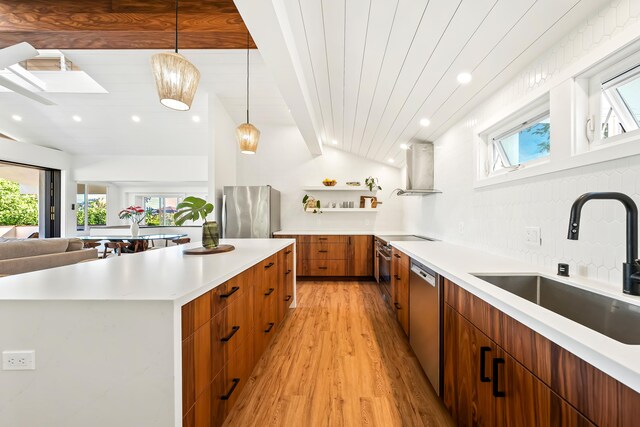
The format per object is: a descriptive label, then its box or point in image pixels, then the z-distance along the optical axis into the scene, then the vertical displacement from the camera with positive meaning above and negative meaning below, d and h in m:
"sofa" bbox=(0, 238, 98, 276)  2.43 -0.46
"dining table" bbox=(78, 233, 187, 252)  5.02 -0.54
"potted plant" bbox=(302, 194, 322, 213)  4.99 +0.20
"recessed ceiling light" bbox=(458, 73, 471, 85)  1.81 +0.98
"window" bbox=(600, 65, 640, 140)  1.08 +0.49
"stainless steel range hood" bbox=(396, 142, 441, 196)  3.24 +0.58
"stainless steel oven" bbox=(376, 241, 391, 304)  3.12 -0.75
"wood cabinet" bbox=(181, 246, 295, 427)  0.97 -0.65
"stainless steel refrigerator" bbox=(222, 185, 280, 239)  4.41 +0.05
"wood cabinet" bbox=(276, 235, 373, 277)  4.50 -0.77
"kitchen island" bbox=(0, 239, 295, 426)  0.88 -0.51
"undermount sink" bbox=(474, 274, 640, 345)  0.93 -0.40
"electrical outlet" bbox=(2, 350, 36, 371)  0.87 -0.51
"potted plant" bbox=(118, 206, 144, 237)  5.29 -0.05
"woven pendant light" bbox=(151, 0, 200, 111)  1.52 +0.84
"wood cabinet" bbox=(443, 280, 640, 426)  0.57 -0.51
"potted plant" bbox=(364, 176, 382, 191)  4.88 +0.59
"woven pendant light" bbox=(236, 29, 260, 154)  2.76 +0.83
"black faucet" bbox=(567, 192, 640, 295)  0.90 -0.07
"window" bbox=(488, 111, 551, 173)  1.63 +0.51
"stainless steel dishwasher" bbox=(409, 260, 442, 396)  1.52 -0.73
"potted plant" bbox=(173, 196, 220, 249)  1.84 -0.03
